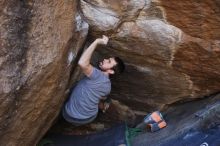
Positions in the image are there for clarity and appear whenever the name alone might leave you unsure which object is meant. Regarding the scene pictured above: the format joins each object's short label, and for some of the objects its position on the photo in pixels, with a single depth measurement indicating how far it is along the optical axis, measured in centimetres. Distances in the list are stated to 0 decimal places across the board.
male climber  242
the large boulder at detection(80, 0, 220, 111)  226
